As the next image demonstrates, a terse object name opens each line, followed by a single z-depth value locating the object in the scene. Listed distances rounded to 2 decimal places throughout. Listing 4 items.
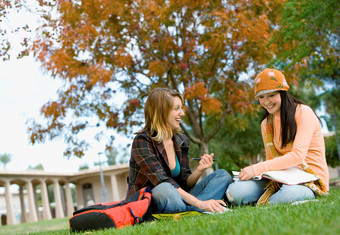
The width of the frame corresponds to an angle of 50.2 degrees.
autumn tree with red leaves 8.71
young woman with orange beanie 3.68
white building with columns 35.72
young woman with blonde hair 3.76
